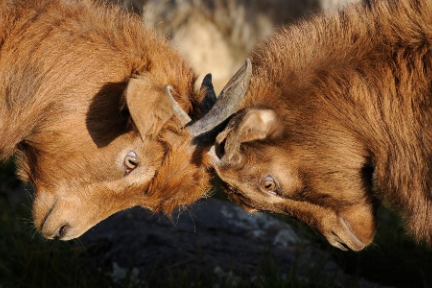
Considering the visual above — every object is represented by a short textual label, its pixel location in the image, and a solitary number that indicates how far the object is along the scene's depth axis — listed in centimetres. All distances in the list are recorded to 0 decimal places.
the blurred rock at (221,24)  1866
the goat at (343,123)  970
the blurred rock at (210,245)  1291
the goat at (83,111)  997
